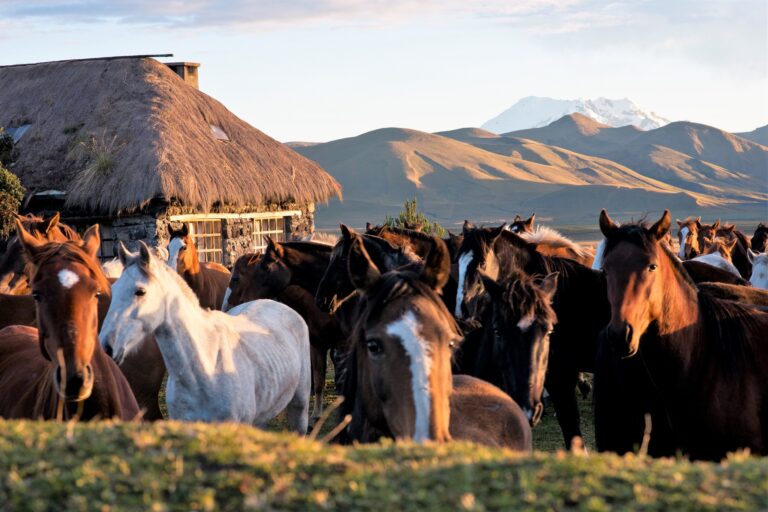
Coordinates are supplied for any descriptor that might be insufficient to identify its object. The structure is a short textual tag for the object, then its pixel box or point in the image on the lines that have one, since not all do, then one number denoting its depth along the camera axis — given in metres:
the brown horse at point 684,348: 5.62
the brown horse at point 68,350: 4.86
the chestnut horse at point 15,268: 10.74
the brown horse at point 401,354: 3.90
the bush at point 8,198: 20.38
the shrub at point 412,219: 23.45
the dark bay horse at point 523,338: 6.12
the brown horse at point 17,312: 8.82
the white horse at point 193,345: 5.94
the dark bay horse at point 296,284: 11.38
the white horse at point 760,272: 14.30
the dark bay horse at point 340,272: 8.32
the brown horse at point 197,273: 14.39
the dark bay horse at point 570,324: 8.10
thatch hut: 21.97
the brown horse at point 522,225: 15.89
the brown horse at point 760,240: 21.36
